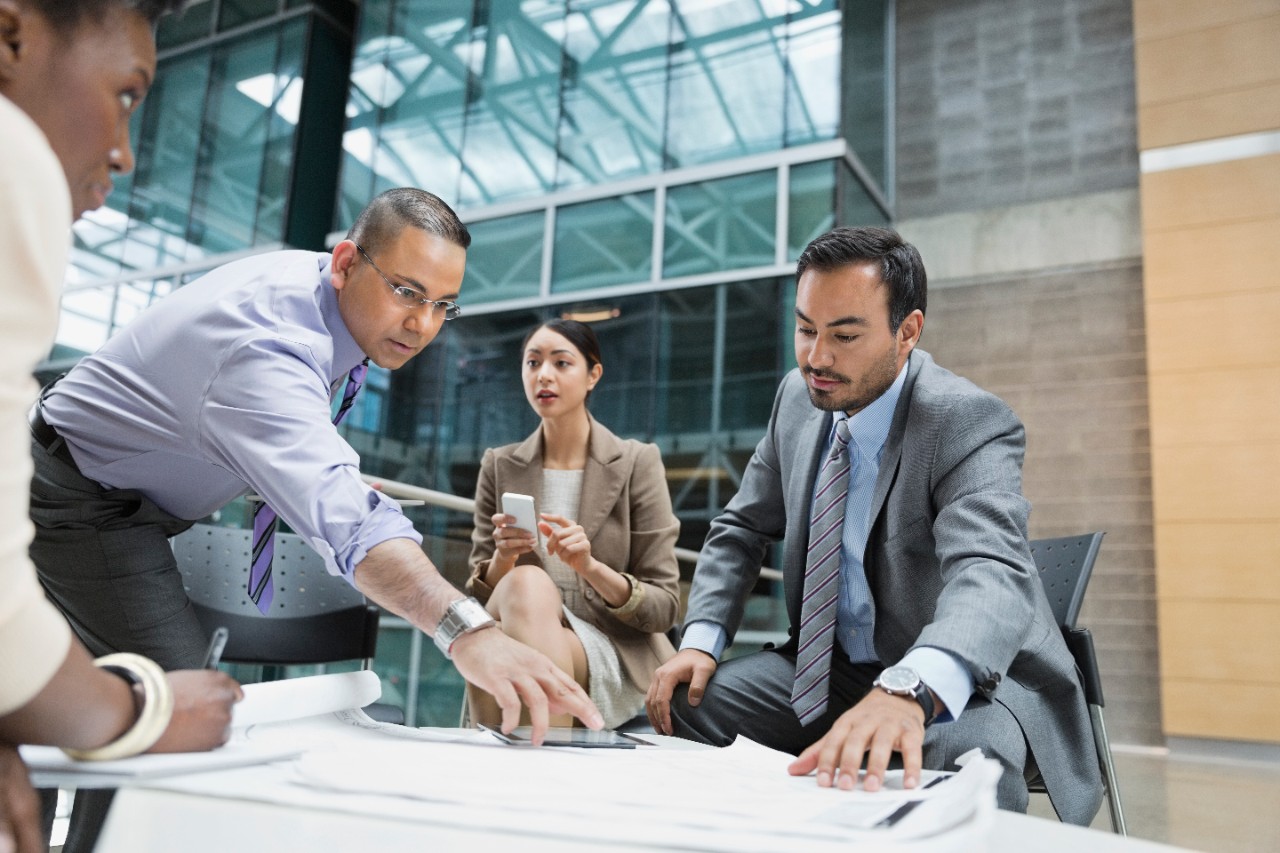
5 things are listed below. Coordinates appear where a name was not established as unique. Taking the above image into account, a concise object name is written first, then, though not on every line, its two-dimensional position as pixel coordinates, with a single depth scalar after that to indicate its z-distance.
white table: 0.57
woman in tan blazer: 2.17
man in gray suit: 1.39
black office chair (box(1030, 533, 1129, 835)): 1.82
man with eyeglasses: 1.13
